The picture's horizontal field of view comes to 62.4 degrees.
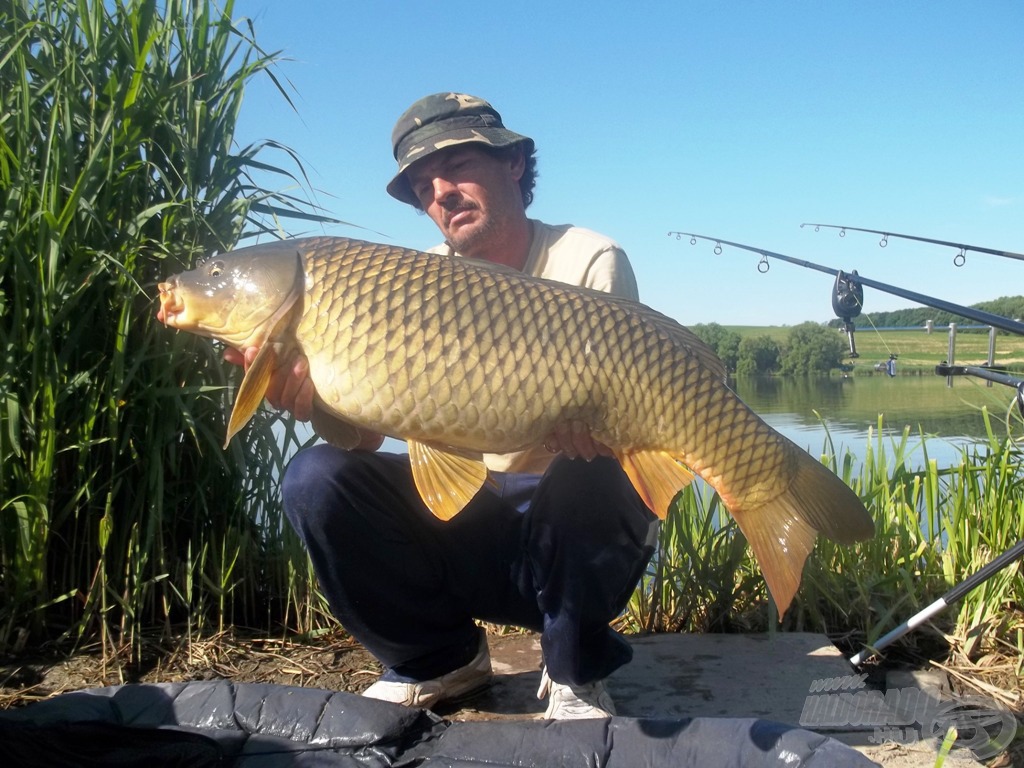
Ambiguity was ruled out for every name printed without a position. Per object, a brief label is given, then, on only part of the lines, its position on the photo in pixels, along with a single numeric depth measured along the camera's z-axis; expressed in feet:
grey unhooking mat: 4.40
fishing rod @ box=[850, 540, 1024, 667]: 5.62
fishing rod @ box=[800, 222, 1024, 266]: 9.04
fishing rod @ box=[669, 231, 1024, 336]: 6.00
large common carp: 4.96
